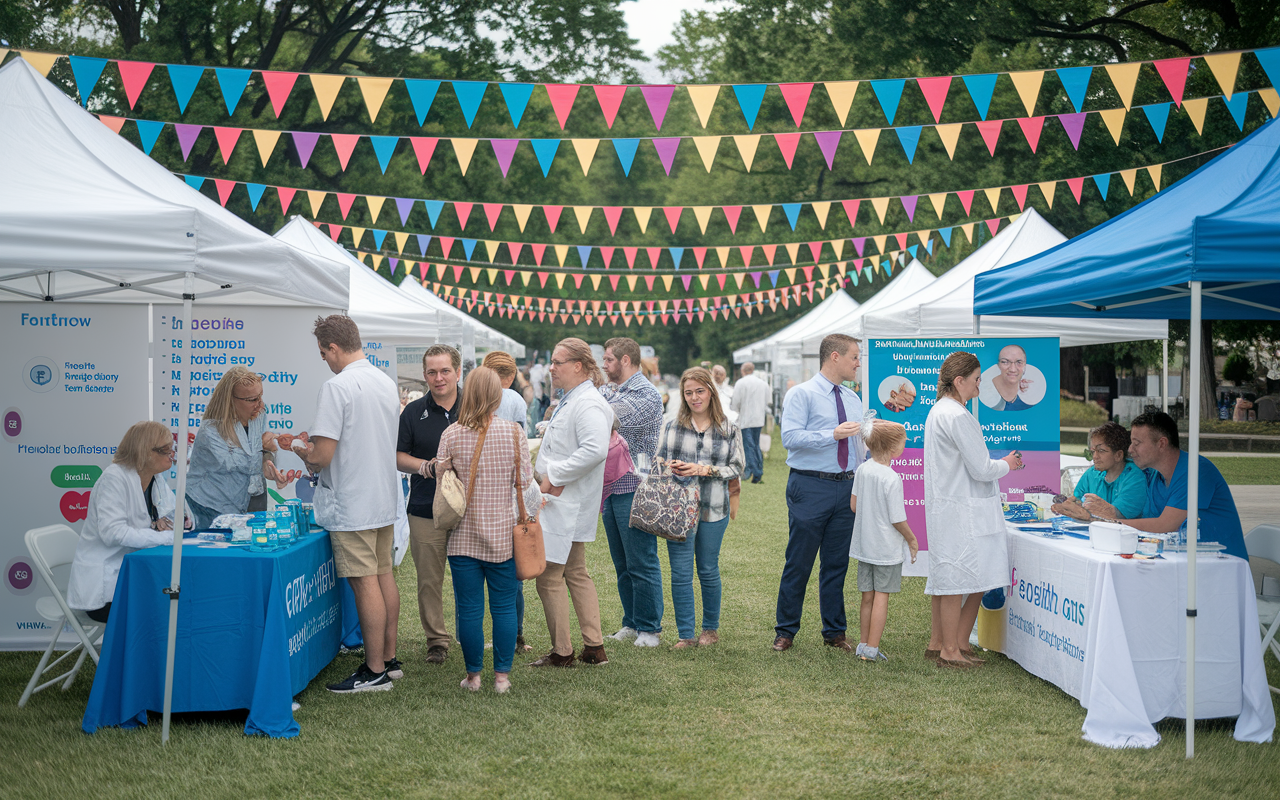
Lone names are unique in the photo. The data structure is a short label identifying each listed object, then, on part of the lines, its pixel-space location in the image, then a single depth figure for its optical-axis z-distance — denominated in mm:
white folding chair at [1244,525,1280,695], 4680
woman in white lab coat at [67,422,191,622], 4301
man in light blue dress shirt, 5309
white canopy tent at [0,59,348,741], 3801
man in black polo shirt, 4883
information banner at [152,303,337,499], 6012
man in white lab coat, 4797
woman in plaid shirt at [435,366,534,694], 4449
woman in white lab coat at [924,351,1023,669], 4793
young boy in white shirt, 5102
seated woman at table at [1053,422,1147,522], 4949
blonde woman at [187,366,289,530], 4902
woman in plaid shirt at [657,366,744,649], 5328
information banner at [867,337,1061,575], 6625
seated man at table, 4625
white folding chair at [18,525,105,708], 4301
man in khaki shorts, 4453
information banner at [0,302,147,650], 5363
